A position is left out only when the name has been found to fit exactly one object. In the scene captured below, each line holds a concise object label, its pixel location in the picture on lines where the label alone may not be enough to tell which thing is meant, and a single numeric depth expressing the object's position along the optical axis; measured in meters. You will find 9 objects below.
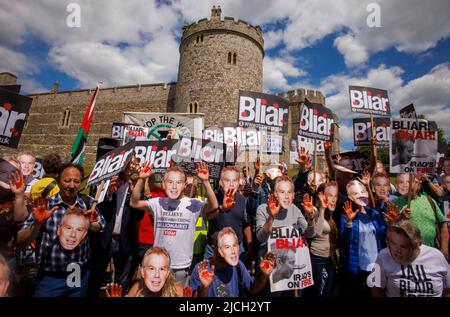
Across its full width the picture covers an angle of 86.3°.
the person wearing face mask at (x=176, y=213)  2.89
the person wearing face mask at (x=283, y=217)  2.82
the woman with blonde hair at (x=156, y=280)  2.00
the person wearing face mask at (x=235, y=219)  3.35
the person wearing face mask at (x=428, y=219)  3.27
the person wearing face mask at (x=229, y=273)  2.33
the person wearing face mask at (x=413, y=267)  2.23
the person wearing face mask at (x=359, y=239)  3.01
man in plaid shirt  2.26
